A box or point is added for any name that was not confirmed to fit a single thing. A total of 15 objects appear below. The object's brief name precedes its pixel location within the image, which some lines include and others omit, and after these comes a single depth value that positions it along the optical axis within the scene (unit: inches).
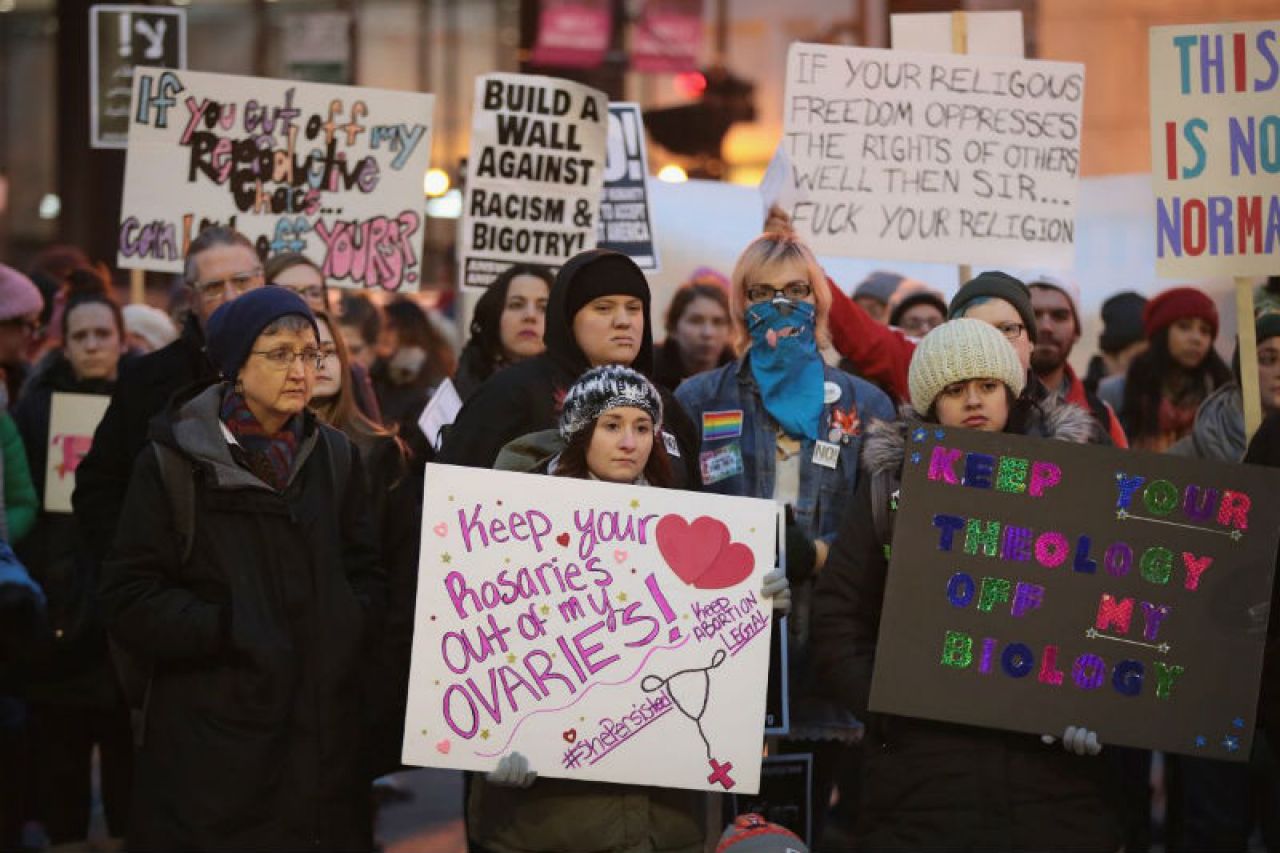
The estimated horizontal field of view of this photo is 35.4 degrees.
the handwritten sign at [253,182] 315.9
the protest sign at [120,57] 358.9
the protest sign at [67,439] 286.8
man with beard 265.6
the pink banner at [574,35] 682.8
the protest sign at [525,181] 320.2
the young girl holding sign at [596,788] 186.4
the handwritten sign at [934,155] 291.4
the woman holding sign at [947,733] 182.7
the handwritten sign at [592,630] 183.9
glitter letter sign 181.3
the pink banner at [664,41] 692.7
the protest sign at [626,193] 343.0
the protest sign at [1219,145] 249.9
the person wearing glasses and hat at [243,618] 192.7
